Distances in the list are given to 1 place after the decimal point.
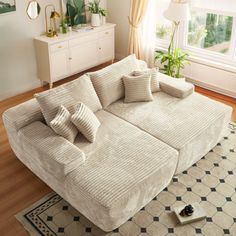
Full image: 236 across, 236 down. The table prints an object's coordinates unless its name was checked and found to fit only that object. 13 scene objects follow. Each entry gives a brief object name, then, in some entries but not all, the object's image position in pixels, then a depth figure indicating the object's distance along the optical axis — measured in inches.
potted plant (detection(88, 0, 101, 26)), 214.1
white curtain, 211.7
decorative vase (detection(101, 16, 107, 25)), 220.2
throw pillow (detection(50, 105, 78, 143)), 122.3
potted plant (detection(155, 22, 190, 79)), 191.2
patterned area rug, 114.7
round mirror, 186.7
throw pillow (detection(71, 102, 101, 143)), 125.6
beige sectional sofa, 110.3
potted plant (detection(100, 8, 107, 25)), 217.2
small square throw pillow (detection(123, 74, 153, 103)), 153.1
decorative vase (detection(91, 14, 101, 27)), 214.1
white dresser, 192.9
